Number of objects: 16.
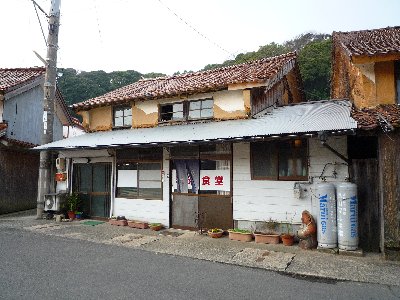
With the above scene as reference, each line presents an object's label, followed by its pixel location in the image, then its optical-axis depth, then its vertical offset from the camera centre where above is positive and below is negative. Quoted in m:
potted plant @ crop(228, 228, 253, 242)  9.13 -2.03
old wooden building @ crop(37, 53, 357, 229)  8.87 +0.78
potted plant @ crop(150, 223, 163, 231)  10.73 -2.07
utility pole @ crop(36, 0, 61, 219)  13.16 +3.27
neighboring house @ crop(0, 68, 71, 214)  14.67 +2.11
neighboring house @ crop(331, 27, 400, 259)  6.93 +0.79
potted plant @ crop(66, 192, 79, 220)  12.83 -1.49
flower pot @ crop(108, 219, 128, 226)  11.53 -2.07
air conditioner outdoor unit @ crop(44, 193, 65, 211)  12.85 -1.35
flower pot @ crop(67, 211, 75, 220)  12.80 -1.96
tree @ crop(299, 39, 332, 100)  31.25 +10.92
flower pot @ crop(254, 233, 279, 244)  8.74 -2.05
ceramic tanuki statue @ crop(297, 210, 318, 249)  8.02 -1.72
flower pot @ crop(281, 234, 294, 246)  8.53 -2.02
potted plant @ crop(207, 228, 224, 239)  9.48 -2.03
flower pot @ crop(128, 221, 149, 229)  11.04 -2.07
